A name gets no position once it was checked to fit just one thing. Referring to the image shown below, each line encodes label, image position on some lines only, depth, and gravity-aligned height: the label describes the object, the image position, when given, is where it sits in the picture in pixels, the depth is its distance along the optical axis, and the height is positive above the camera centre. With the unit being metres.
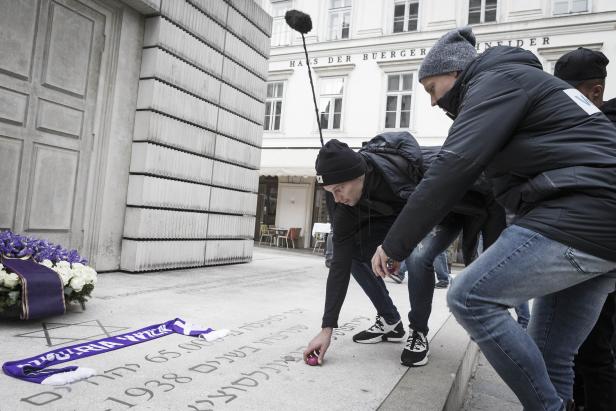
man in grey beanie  1.41 +0.16
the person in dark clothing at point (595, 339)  1.99 -0.41
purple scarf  1.91 -0.73
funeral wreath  3.01 -0.39
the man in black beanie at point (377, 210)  2.33 +0.13
